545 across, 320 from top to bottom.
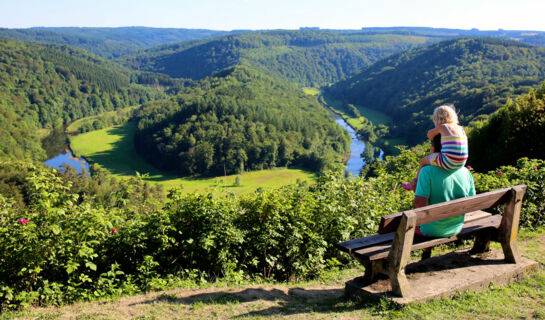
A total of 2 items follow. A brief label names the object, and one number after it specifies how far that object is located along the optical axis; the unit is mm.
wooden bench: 4488
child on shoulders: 4594
